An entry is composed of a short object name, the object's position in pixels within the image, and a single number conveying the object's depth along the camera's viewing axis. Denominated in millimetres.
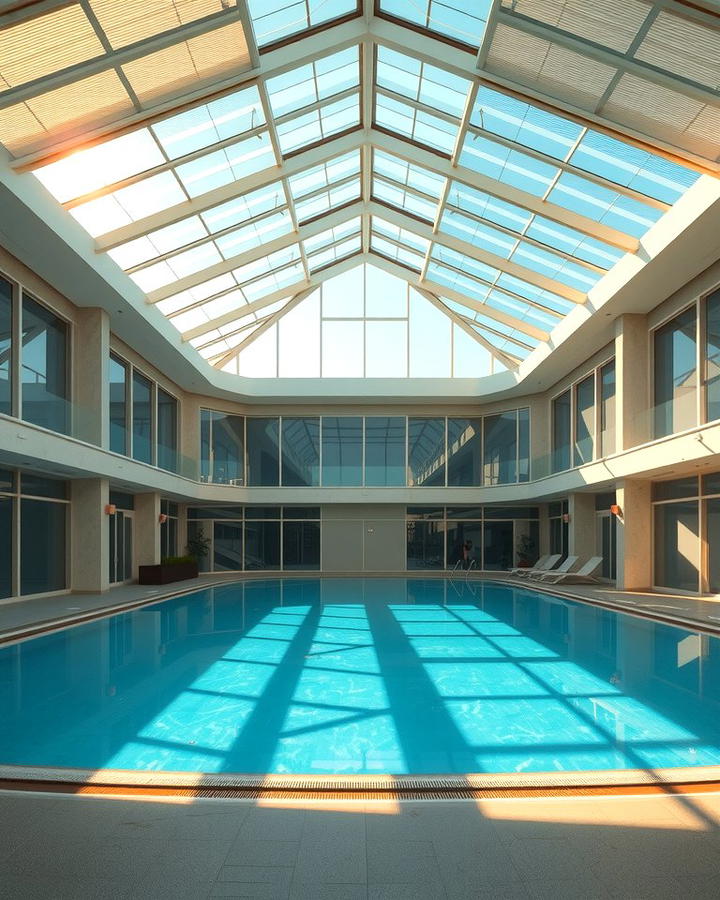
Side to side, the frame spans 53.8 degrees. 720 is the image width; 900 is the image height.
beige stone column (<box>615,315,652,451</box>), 14930
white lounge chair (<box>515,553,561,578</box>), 19672
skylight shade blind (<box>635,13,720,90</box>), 7938
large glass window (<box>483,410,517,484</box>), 22531
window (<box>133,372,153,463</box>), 17281
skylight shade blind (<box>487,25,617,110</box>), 9203
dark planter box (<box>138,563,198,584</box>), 17969
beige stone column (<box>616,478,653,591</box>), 15164
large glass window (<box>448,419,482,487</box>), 23359
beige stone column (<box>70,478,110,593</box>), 14711
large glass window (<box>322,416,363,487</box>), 23312
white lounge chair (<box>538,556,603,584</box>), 17375
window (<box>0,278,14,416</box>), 11438
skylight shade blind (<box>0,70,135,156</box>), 9070
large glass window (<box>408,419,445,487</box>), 23312
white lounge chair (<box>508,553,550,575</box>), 20544
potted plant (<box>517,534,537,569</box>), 22953
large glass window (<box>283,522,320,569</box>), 23734
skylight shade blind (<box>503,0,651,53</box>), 8102
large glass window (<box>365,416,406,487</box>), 23312
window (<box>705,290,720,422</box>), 11905
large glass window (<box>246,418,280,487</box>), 23359
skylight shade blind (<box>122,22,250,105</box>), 9273
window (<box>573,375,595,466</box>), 18016
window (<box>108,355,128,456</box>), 16031
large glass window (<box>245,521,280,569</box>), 23641
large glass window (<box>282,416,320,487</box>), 23281
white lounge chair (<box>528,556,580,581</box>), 18219
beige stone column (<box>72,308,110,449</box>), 14383
